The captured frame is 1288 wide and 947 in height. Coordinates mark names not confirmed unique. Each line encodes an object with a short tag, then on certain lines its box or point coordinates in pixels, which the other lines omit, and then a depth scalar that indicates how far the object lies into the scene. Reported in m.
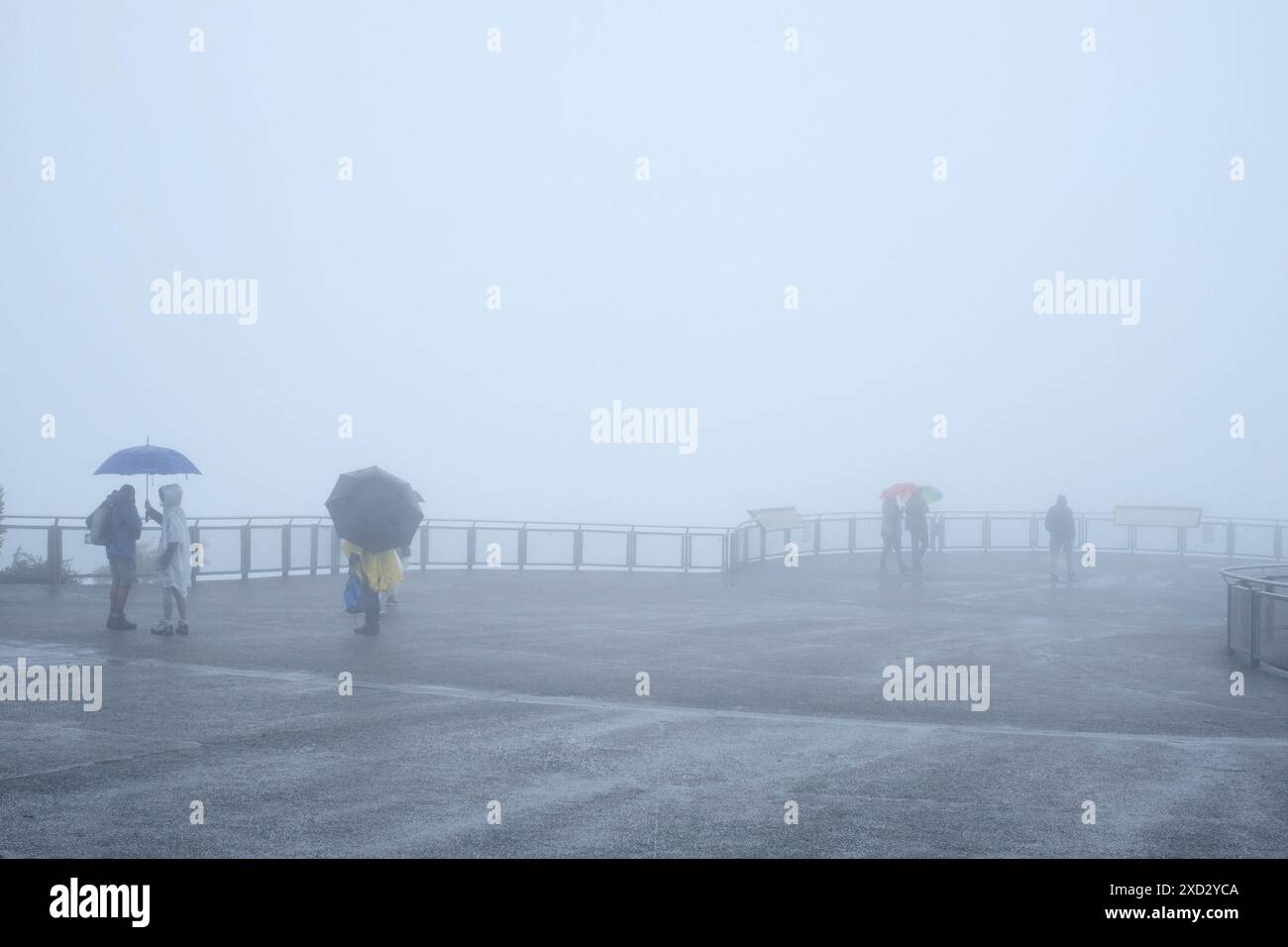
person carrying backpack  17.62
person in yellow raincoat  17.69
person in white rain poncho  17.23
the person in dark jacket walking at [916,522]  32.19
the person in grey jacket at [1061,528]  30.47
